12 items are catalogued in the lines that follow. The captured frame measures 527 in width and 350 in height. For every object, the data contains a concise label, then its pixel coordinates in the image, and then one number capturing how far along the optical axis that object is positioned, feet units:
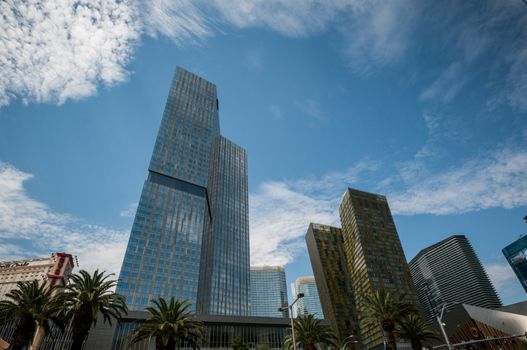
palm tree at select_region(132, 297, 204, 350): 98.48
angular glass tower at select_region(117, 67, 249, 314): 340.80
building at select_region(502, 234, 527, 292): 410.72
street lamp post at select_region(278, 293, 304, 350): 82.43
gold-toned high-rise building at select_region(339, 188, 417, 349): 417.28
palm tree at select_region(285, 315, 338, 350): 126.72
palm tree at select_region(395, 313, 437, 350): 138.82
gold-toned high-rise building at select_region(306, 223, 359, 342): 471.21
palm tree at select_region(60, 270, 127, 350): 94.99
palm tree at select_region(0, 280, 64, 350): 101.50
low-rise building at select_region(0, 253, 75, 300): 490.08
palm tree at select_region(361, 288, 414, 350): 123.24
